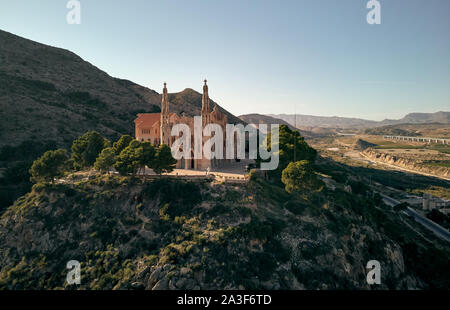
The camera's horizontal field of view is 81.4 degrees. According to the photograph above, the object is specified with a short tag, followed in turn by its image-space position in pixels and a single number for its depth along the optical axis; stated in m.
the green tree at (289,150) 58.13
